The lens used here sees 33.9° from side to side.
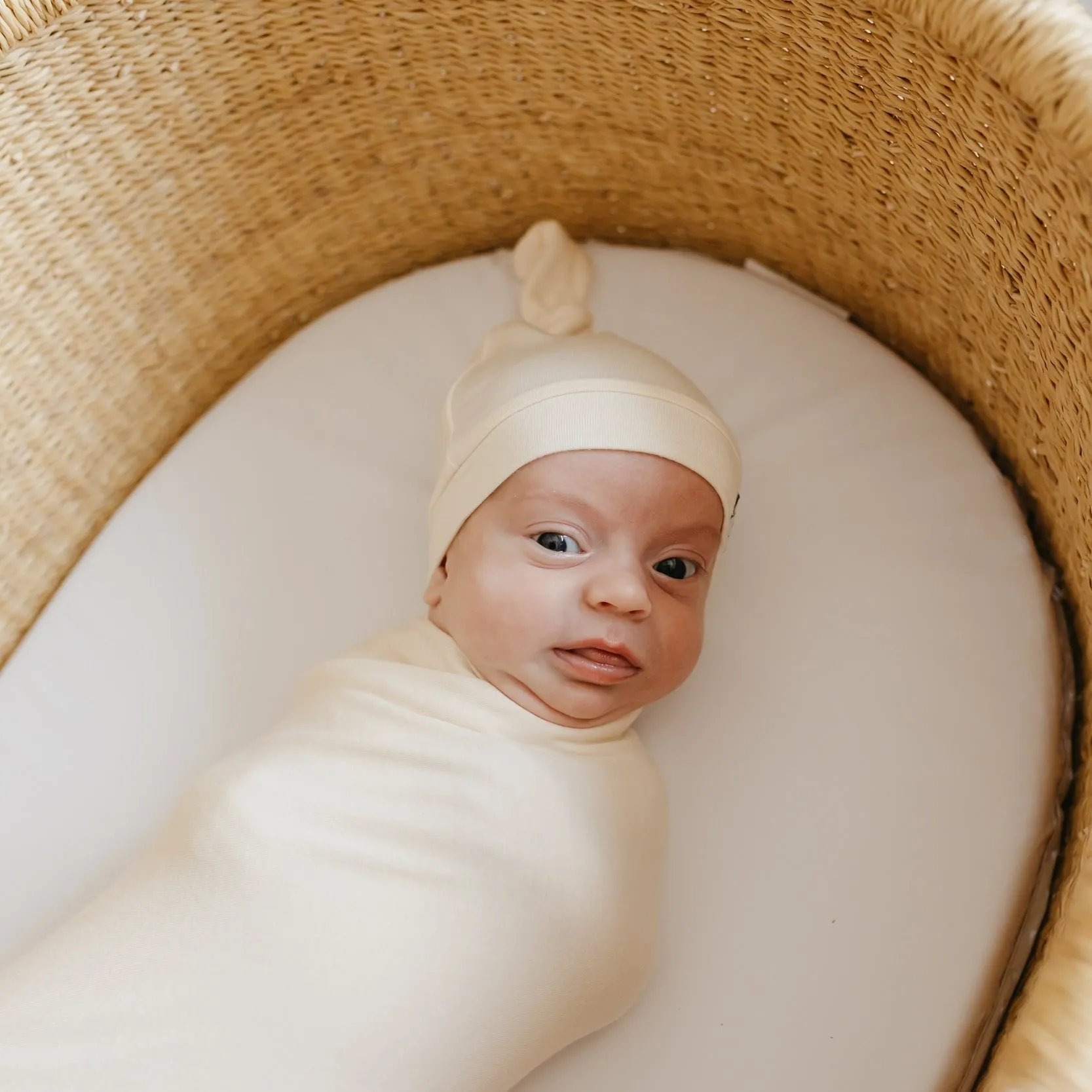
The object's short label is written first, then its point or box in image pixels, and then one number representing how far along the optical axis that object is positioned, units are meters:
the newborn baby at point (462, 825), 0.50
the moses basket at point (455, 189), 0.56
